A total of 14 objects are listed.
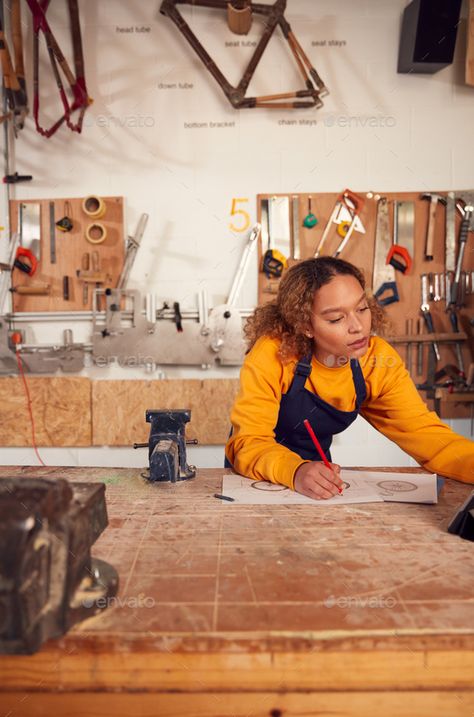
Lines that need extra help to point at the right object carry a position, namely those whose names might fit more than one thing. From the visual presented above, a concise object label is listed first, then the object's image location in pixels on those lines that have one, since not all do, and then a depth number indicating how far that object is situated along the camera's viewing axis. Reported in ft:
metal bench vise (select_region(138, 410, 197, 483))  4.88
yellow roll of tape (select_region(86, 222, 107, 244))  10.59
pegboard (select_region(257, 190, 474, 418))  10.71
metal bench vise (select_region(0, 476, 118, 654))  2.29
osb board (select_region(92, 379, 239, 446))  10.70
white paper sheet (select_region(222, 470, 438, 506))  4.45
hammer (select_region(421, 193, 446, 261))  10.68
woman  5.51
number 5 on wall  10.75
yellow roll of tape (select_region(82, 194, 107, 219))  10.48
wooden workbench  2.51
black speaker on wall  9.73
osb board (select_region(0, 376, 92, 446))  10.77
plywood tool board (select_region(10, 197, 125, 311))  10.75
